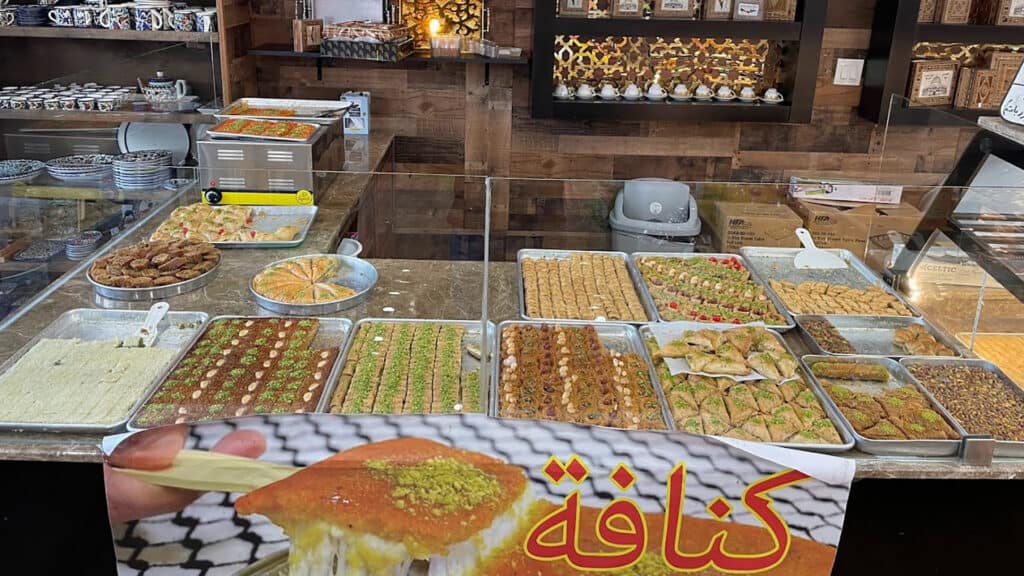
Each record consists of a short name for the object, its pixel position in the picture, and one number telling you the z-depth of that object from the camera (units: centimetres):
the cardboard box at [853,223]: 287
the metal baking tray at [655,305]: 249
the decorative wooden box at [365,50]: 438
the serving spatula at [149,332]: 224
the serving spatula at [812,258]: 282
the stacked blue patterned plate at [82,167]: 319
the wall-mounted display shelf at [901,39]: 454
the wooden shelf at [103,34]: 436
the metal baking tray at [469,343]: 203
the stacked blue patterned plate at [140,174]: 320
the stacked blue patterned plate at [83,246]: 267
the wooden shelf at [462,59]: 456
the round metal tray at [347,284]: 243
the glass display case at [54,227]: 251
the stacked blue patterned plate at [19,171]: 313
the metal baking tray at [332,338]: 211
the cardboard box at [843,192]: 292
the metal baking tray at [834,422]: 196
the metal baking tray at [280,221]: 288
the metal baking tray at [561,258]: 254
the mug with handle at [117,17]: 436
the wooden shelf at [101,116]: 452
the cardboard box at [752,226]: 288
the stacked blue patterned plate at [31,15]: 436
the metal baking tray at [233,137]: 344
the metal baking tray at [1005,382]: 201
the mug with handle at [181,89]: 470
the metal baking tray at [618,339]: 225
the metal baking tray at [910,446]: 198
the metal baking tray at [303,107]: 386
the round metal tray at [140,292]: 245
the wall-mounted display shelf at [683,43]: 450
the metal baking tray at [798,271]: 275
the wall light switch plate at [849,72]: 496
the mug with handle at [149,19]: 437
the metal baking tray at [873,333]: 238
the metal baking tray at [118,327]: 226
